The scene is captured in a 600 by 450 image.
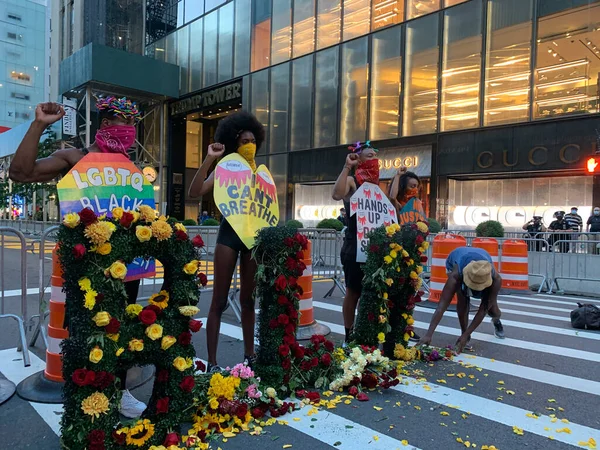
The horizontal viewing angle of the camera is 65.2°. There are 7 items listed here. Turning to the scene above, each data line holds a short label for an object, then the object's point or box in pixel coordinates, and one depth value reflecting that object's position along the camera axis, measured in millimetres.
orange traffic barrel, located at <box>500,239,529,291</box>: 10664
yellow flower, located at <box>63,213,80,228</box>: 2539
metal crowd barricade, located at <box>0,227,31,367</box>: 4547
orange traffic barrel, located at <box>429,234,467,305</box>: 8469
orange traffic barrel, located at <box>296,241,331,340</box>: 5801
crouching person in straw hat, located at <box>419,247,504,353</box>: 4938
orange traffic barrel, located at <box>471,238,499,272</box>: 10383
